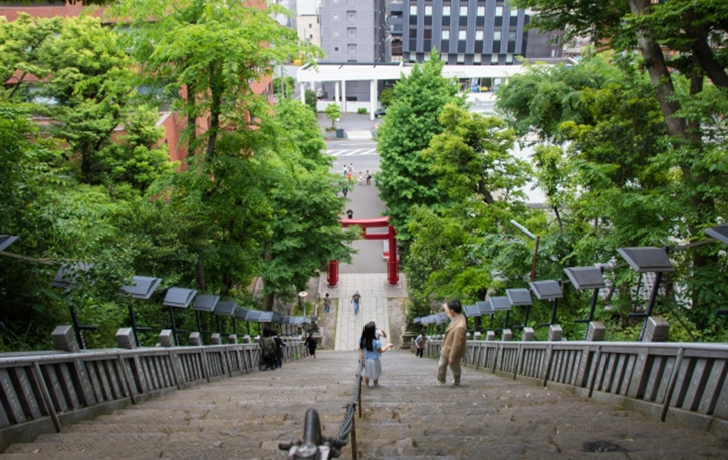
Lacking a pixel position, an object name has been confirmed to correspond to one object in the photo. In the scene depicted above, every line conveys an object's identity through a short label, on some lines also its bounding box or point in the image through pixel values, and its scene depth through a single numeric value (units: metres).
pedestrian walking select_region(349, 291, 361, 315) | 28.39
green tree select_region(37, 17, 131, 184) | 18.09
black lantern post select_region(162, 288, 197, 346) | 9.75
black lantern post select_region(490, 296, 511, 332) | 12.10
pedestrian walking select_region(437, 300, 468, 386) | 8.56
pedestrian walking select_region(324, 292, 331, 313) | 28.91
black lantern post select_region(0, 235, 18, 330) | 5.01
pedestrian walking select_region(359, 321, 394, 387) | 9.36
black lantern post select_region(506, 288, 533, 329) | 10.91
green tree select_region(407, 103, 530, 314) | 18.61
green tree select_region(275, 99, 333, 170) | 30.34
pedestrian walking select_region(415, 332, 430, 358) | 21.10
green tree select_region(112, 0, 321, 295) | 12.29
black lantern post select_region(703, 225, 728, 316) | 4.67
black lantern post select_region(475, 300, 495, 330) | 12.87
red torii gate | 31.05
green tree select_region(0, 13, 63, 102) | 17.98
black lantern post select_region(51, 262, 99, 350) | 7.22
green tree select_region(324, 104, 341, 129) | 58.02
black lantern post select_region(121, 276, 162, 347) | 8.36
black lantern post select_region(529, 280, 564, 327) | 9.27
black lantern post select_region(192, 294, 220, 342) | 11.20
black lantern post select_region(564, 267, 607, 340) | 7.83
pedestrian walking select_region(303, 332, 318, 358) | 20.58
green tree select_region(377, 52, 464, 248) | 30.41
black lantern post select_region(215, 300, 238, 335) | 12.30
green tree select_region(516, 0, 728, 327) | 10.05
